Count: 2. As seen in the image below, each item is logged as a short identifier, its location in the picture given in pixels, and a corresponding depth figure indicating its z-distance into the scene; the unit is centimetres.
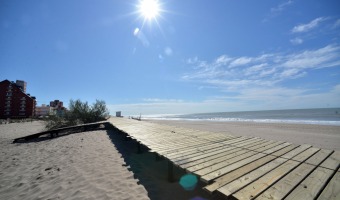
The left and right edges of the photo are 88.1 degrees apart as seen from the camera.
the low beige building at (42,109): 6989
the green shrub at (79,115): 1850
